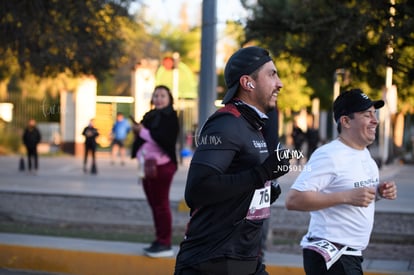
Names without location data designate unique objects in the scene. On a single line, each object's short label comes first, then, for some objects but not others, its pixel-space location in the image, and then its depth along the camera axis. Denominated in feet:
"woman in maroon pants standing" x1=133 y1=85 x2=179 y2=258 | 22.68
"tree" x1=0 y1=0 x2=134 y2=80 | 36.76
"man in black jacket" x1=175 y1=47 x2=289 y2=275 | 9.97
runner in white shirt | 13.03
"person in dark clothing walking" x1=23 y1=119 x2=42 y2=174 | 67.72
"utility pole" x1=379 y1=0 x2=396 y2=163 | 87.69
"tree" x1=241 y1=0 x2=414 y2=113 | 24.27
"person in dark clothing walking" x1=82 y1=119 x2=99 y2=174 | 38.56
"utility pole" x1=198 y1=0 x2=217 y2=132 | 34.06
